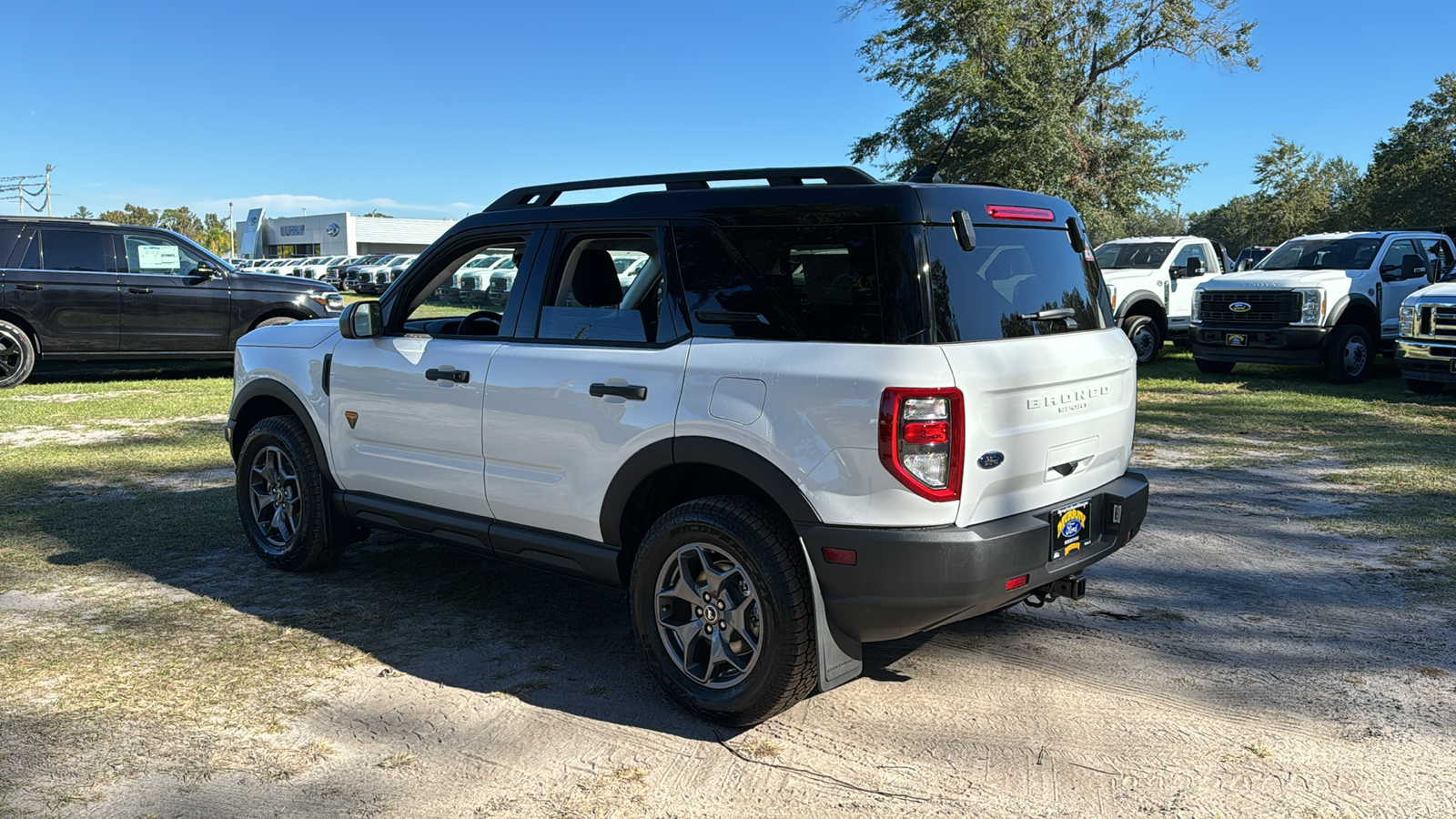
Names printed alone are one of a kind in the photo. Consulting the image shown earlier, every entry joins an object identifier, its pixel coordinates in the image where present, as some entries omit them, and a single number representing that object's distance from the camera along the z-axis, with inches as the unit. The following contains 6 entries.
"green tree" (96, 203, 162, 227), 4168.3
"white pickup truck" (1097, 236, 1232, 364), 644.1
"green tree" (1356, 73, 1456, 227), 1815.9
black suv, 503.2
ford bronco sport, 132.5
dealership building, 3442.4
